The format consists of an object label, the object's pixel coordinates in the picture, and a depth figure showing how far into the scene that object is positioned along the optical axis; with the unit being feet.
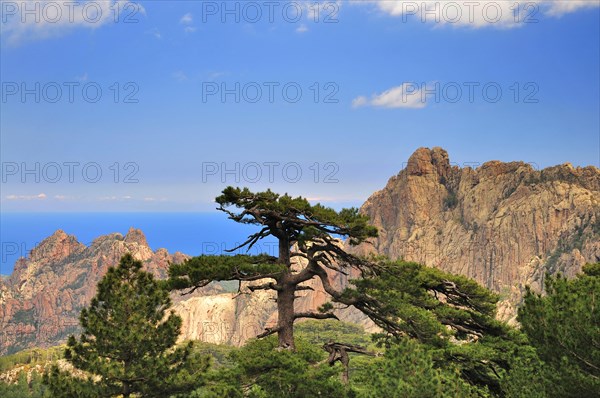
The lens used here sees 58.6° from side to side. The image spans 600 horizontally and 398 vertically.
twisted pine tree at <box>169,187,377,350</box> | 70.23
